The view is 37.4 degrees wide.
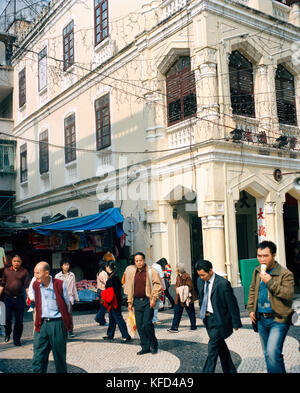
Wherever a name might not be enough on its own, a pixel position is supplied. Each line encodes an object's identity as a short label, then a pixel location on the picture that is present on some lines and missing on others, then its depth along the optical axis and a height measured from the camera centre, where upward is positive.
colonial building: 13.04 +3.83
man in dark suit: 5.73 -1.05
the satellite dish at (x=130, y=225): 13.41 +0.36
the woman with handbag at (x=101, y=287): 10.66 -1.17
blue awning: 13.73 +0.46
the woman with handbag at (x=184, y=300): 9.91 -1.47
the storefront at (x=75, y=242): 13.99 -0.10
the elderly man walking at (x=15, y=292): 9.22 -1.08
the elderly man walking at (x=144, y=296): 7.88 -1.10
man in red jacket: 5.68 -1.04
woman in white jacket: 10.17 -0.90
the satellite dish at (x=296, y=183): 14.94 +1.60
